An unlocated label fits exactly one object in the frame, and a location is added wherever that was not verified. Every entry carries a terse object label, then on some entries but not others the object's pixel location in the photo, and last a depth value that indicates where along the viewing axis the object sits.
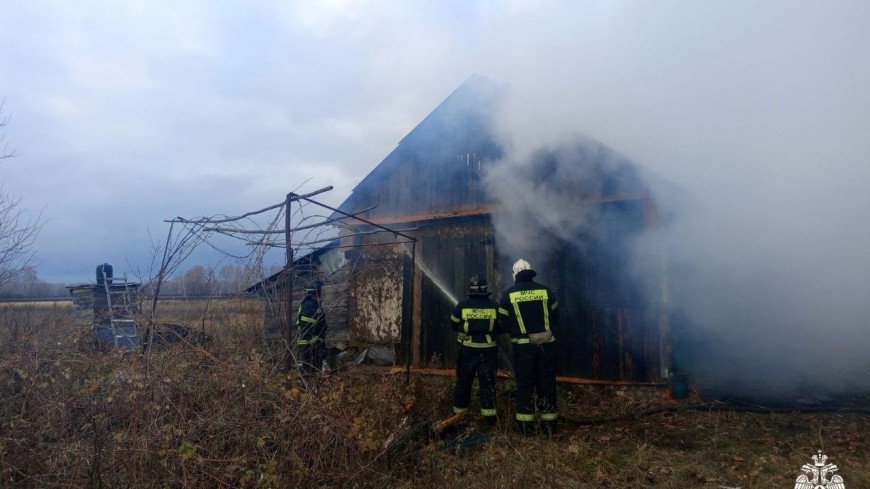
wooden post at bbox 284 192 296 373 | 5.15
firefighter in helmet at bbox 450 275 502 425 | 6.46
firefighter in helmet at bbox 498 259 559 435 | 6.04
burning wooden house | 7.51
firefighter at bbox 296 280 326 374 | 8.52
